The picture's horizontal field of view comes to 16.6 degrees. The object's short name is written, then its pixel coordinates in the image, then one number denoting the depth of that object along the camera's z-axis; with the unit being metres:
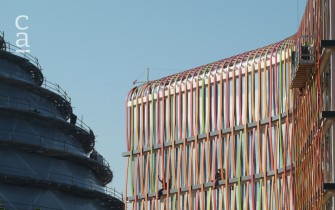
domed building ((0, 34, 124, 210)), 107.81
